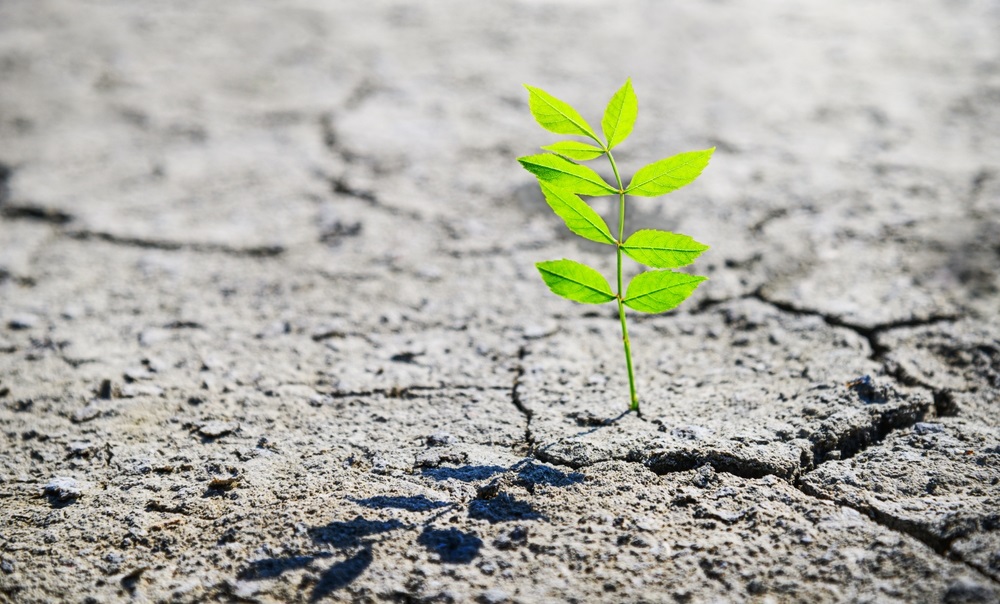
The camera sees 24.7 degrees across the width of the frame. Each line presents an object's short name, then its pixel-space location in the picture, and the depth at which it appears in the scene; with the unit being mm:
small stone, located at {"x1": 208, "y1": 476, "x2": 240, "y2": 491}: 844
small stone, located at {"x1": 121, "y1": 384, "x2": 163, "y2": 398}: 897
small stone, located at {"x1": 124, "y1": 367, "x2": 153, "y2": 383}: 907
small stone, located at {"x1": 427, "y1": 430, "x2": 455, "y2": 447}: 863
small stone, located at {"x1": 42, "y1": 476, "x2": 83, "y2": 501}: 842
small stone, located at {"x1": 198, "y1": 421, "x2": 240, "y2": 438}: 874
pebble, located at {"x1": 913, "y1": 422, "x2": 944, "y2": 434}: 854
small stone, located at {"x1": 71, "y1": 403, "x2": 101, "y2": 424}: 883
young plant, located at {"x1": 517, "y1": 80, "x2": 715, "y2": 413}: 825
